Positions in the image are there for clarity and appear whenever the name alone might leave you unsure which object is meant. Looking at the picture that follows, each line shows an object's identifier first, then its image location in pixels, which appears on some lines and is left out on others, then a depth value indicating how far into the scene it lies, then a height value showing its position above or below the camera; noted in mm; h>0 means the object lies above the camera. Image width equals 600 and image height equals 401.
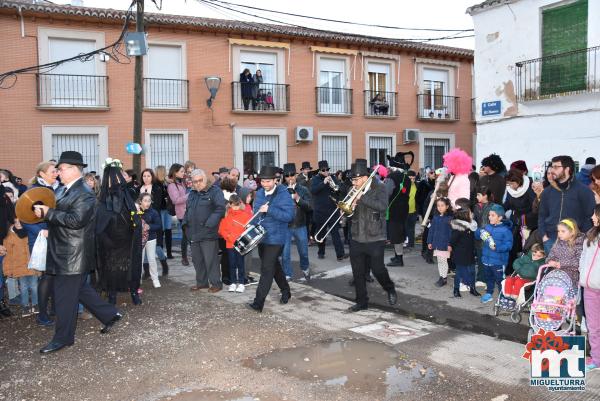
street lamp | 17844 +3193
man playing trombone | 6477 -599
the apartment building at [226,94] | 16453 +3055
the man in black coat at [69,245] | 5305 -626
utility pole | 12172 +2097
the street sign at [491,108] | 13430 +1730
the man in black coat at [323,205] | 9930 -499
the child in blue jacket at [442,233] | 7457 -778
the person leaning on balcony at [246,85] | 18922 +3352
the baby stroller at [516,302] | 5789 -1404
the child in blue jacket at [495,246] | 6609 -852
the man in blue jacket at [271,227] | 6594 -589
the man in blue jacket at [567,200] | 5762 -264
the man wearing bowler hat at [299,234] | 8375 -868
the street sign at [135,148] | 11656 +727
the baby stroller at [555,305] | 5168 -1249
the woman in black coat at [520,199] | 7184 -308
